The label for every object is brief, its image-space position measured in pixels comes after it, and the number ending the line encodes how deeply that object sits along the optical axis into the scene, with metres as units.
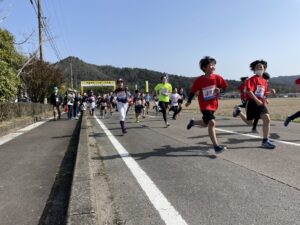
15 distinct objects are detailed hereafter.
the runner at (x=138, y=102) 10.99
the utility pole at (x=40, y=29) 20.04
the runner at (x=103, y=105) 15.27
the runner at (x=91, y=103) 15.05
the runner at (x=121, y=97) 7.46
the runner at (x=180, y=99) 12.27
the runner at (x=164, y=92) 8.94
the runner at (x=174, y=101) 11.84
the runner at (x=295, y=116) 6.24
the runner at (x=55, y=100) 13.34
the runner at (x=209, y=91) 4.46
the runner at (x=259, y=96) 4.71
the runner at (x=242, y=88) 7.61
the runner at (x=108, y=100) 15.89
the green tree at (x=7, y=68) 9.80
